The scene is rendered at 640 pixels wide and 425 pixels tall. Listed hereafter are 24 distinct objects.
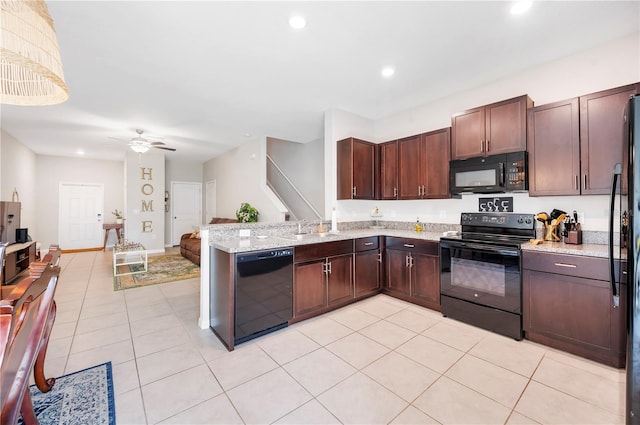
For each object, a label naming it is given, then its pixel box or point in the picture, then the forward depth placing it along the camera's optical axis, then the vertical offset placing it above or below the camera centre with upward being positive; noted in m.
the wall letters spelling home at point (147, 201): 7.27 +0.37
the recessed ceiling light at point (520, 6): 2.04 +1.60
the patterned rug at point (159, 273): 4.55 -1.15
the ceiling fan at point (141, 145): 5.11 +1.33
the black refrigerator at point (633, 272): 1.29 -0.30
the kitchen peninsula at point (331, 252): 2.47 -0.44
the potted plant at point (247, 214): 5.97 -0.03
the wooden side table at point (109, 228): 7.53 -0.41
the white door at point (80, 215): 7.54 -0.04
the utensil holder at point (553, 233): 2.72 -0.23
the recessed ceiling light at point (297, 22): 2.20 +1.61
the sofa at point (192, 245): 5.67 -0.73
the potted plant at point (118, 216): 7.81 -0.08
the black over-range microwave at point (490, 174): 2.78 +0.42
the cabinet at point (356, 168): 3.89 +0.66
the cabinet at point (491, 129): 2.81 +0.93
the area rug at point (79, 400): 1.64 -1.26
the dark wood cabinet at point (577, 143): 2.33 +0.64
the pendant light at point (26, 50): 1.06 +0.72
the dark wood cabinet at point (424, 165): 3.48 +0.64
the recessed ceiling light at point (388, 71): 3.02 +1.63
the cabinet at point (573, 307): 2.12 -0.82
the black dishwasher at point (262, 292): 2.47 -0.78
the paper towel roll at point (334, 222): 3.78 -0.14
